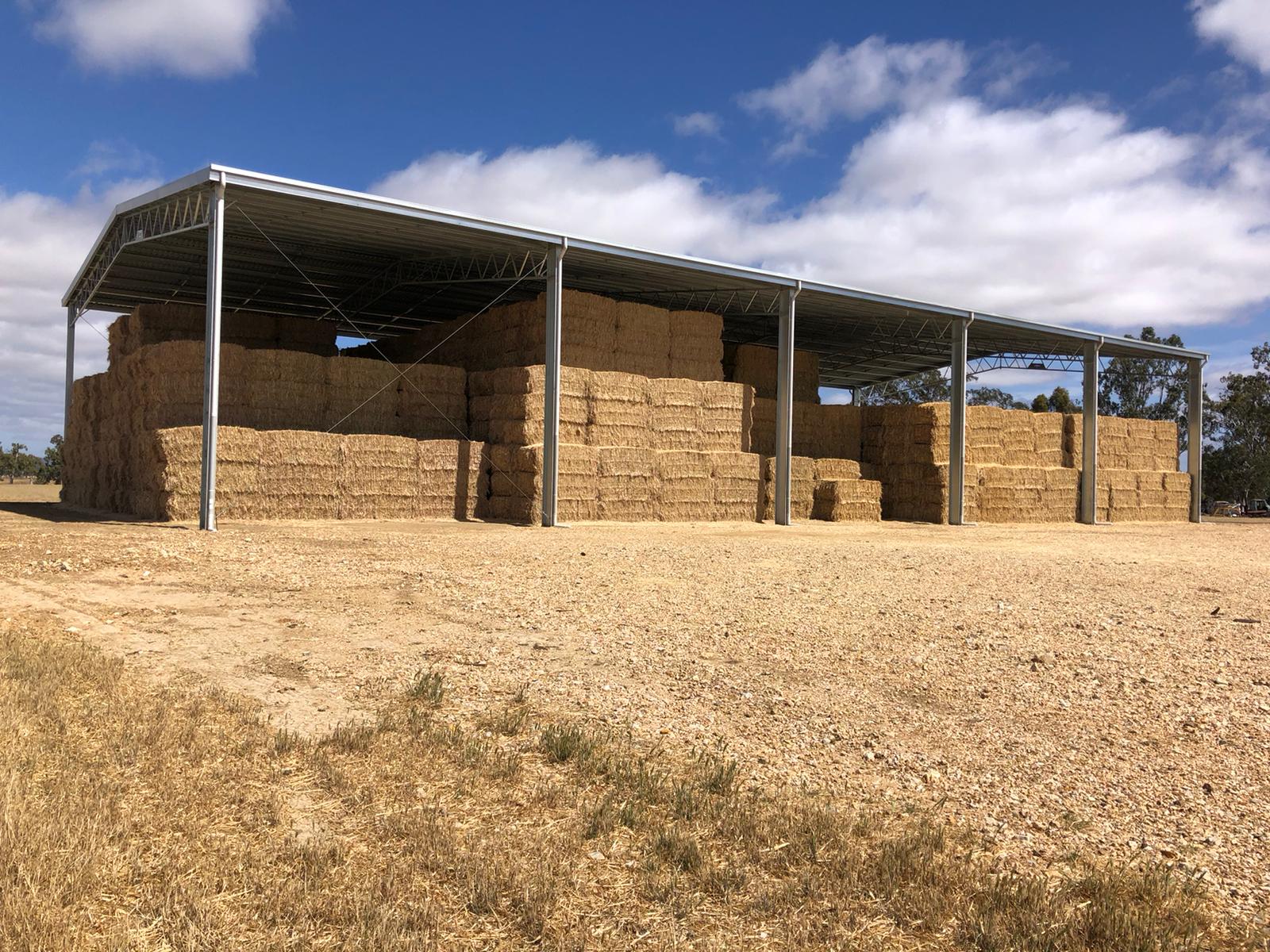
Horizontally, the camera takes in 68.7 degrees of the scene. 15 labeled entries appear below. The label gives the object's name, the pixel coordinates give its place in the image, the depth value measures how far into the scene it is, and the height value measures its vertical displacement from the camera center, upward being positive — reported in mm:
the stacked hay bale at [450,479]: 21406 +401
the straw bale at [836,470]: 29031 +1171
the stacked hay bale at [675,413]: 24844 +2428
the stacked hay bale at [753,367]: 30203 +4523
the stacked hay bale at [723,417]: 25750 +2436
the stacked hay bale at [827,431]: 31219 +2597
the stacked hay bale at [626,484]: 23078 +428
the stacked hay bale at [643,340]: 24734 +4363
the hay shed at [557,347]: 20250 +4276
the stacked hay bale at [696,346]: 25953 +4447
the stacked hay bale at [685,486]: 24422 +452
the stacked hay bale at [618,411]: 23406 +2316
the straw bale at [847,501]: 28500 +197
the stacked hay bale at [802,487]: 28203 +582
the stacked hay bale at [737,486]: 25531 +491
